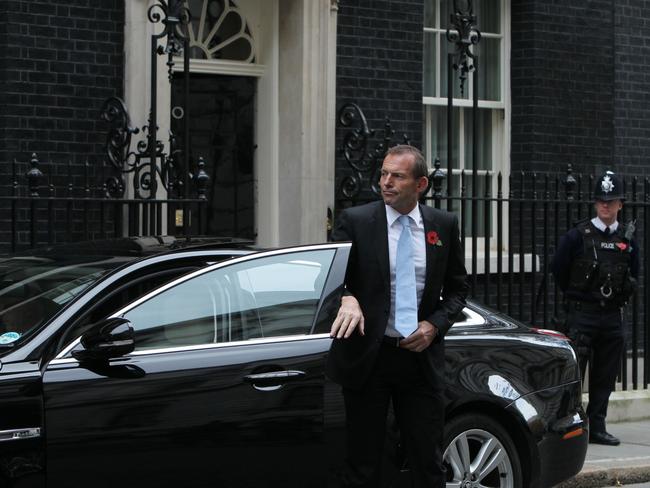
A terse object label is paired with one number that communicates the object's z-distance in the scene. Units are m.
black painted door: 12.09
